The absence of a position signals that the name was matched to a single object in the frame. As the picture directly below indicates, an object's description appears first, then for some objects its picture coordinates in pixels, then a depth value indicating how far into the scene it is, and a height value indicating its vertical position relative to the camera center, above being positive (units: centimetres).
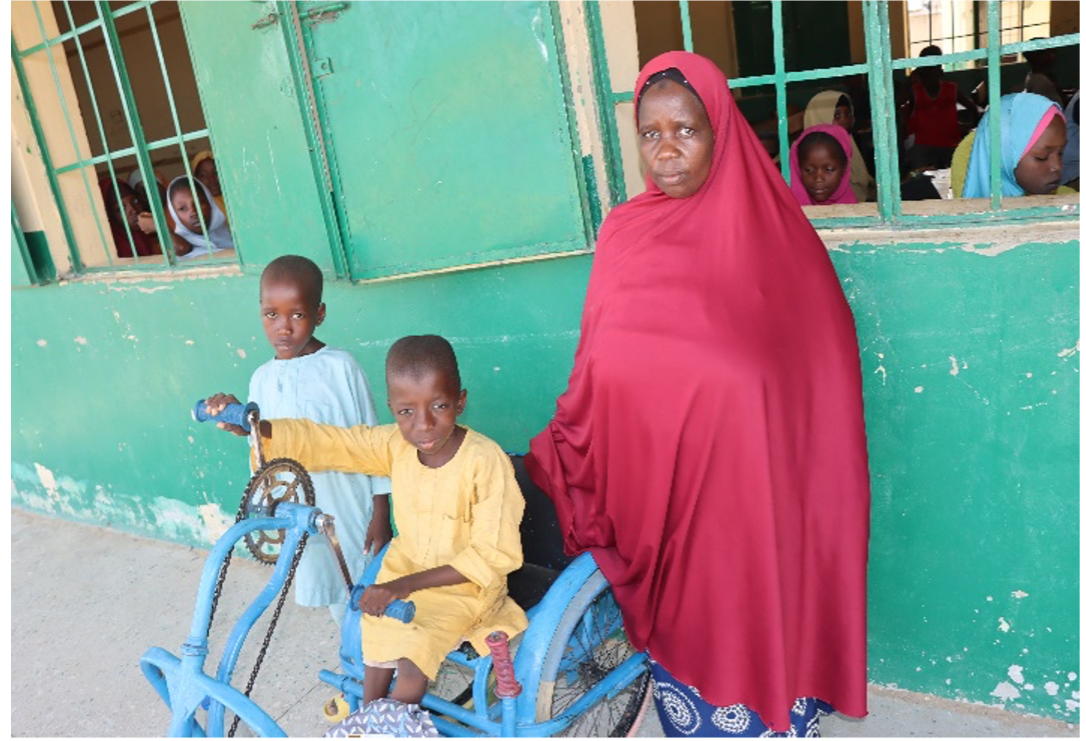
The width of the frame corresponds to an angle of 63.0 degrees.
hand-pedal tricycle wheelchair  197 -111
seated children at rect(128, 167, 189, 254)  412 -12
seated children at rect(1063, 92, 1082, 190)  344 -42
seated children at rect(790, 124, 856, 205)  332 -29
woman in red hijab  191 -66
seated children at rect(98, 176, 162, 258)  510 -13
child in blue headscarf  246 -24
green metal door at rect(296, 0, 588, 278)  253 +5
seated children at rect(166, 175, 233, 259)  411 -12
